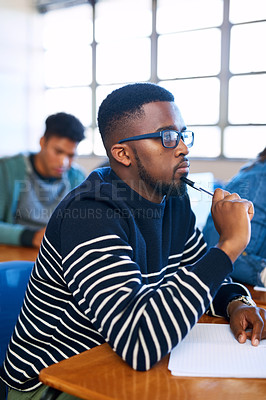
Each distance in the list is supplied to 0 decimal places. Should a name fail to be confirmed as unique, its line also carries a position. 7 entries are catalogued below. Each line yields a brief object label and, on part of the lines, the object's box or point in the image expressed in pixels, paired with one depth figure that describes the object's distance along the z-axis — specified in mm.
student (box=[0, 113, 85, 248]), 2693
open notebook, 826
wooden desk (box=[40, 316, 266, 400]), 743
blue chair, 1368
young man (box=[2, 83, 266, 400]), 866
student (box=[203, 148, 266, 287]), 1544
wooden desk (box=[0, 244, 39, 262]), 1951
